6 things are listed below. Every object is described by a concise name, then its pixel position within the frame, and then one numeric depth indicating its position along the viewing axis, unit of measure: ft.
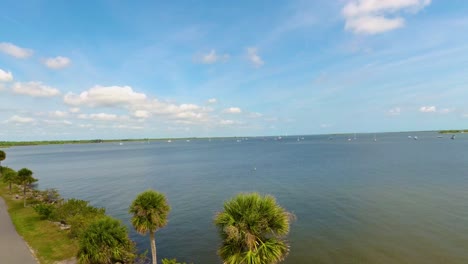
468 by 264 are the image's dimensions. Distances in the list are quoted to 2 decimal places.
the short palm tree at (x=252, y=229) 52.44
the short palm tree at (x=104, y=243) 77.77
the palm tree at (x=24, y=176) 160.73
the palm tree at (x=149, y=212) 71.20
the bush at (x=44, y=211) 128.47
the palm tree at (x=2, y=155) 263.04
